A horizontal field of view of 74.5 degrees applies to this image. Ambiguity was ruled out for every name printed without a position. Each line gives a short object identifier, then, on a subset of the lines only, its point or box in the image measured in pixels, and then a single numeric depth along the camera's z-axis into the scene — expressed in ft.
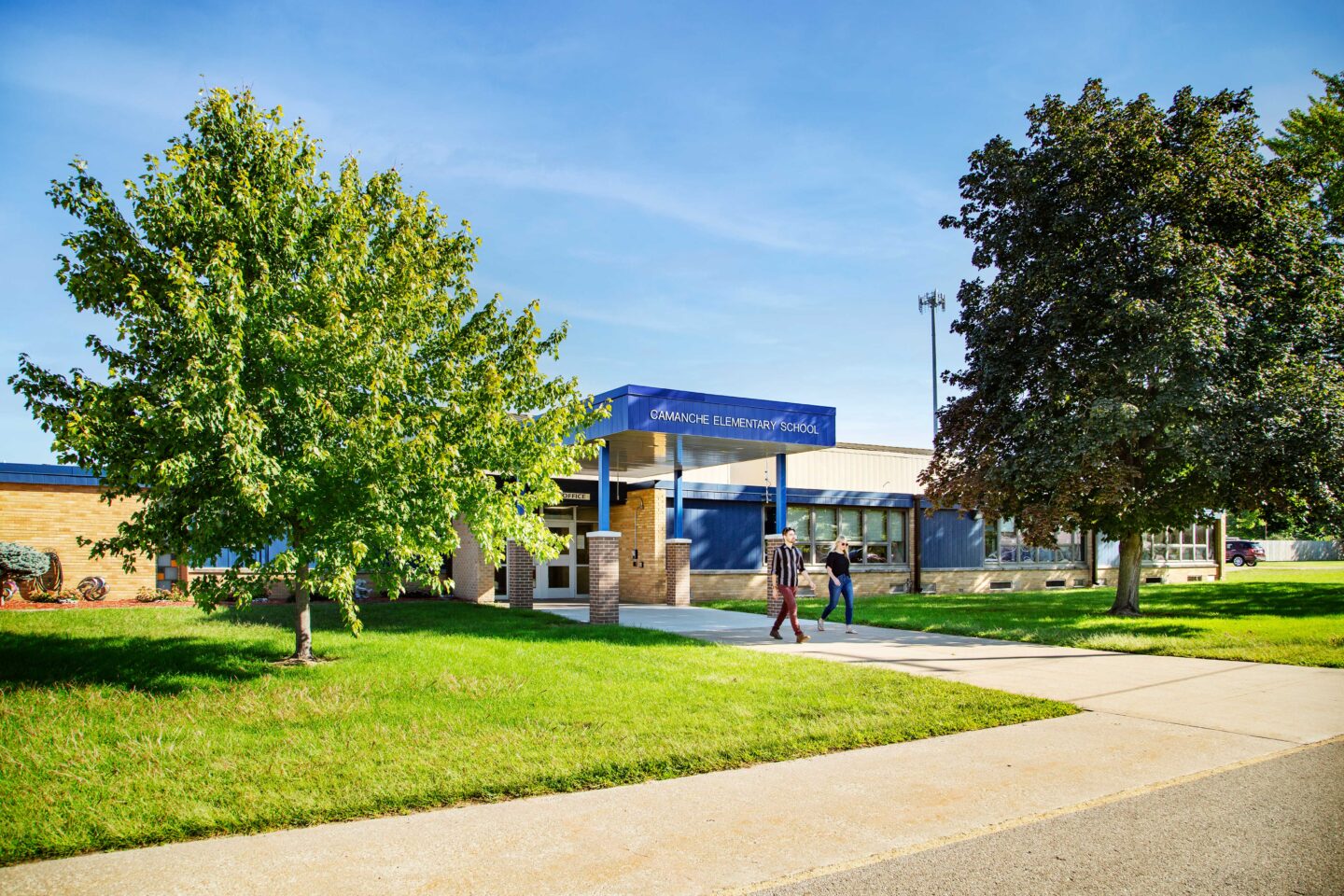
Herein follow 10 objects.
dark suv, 187.01
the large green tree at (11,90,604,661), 28.86
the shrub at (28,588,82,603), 64.95
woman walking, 51.24
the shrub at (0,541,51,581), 62.80
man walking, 45.09
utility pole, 195.31
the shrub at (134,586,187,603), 69.41
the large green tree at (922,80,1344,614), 52.54
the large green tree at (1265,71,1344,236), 70.59
